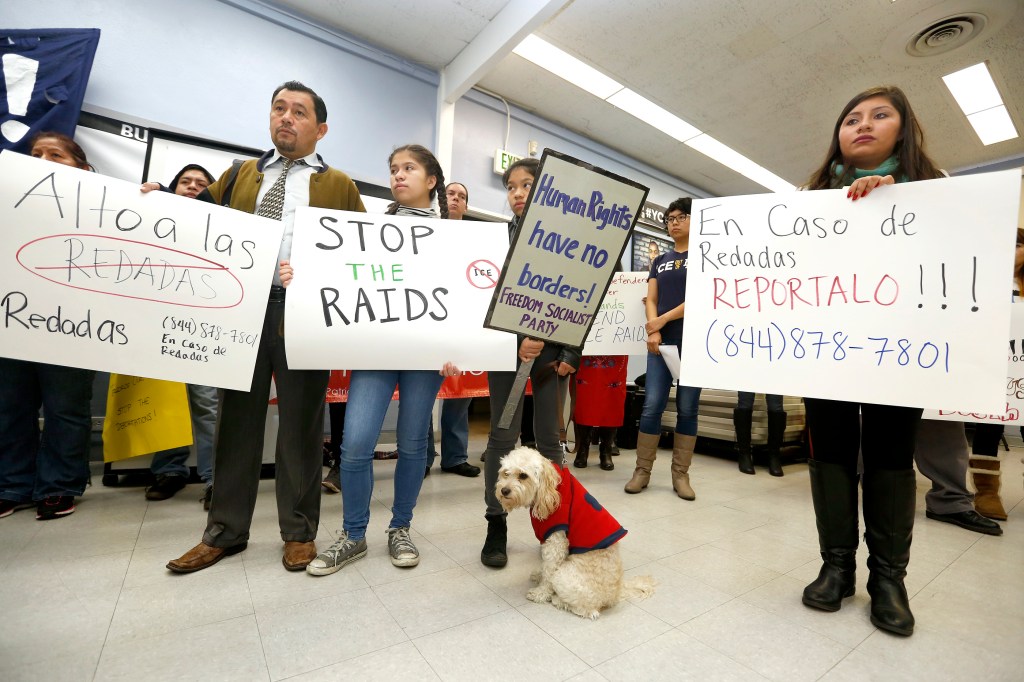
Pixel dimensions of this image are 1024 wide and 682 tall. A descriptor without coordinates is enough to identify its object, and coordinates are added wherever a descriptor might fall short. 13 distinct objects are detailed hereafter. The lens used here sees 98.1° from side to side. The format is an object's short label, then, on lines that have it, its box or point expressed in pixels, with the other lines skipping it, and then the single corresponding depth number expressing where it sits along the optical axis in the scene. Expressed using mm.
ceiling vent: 3477
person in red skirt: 3312
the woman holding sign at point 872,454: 1219
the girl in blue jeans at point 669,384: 2539
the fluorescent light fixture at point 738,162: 5629
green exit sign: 4660
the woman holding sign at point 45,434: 1852
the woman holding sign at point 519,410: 1561
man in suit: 1493
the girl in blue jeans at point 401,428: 1477
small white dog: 1236
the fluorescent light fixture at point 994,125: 4672
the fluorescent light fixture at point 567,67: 4020
